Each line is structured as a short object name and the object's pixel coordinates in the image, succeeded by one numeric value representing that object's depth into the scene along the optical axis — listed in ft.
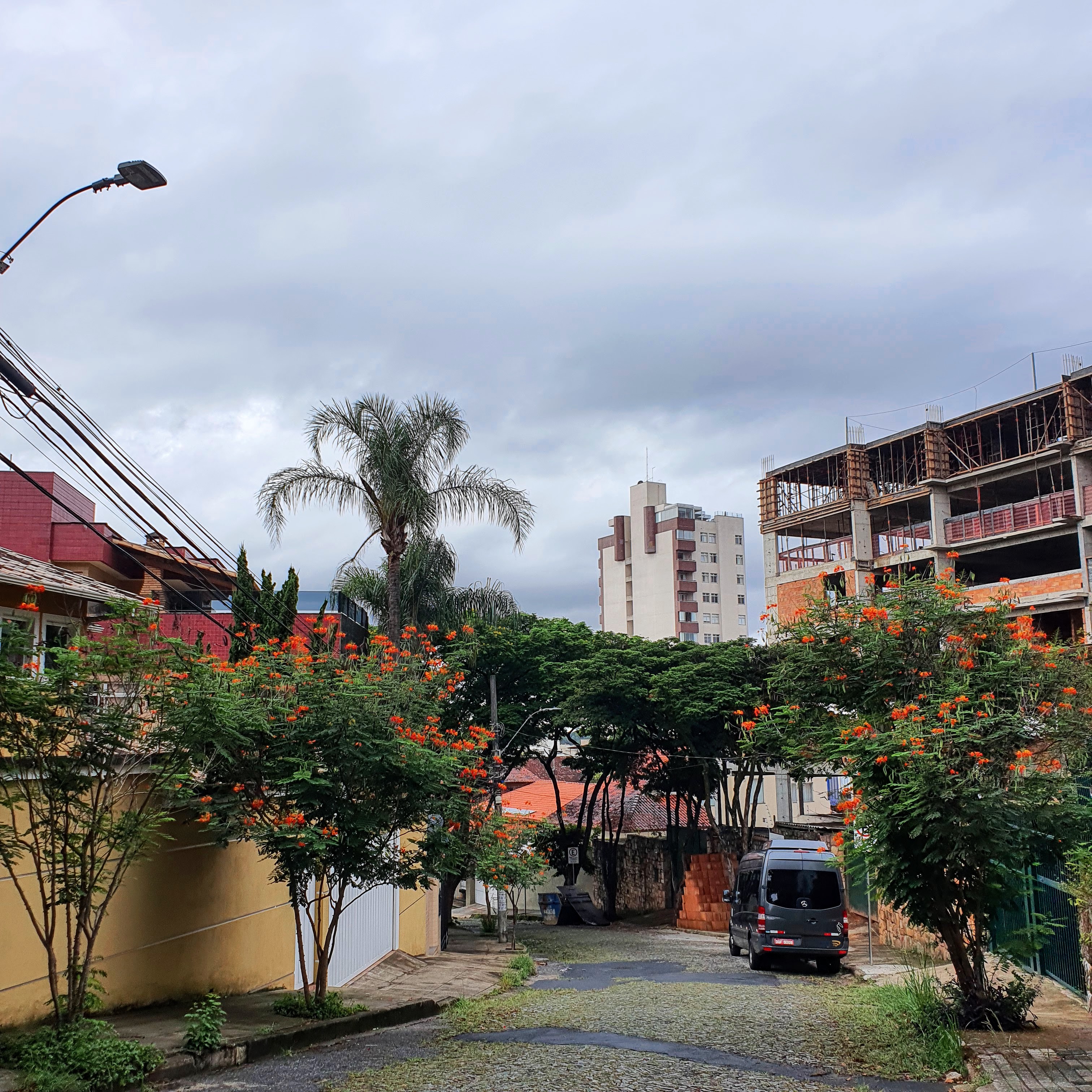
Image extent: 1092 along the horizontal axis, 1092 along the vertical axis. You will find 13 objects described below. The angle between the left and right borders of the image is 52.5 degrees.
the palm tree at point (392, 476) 77.97
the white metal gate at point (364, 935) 57.06
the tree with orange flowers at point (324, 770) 40.81
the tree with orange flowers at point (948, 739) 34.88
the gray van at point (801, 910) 68.39
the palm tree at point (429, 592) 86.99
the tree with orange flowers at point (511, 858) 66.69
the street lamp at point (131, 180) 36.17
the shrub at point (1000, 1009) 36.09
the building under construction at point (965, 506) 120.57
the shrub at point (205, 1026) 34.30
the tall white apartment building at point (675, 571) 304.71
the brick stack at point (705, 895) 116.98
